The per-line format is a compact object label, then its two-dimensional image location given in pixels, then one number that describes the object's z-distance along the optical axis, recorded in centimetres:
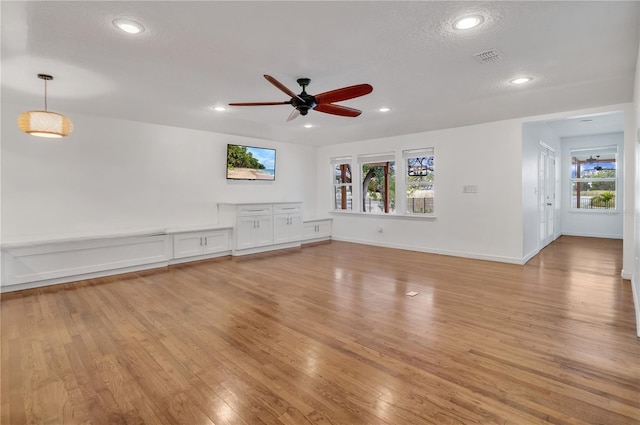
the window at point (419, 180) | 681
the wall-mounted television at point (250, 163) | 683
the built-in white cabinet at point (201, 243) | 574
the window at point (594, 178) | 809
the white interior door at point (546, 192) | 669
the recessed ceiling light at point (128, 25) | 245
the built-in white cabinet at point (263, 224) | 649
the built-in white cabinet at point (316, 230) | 799
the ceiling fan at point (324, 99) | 303
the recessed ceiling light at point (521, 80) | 371
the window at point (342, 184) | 834
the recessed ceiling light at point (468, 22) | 242
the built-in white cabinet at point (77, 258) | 419
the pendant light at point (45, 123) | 342
